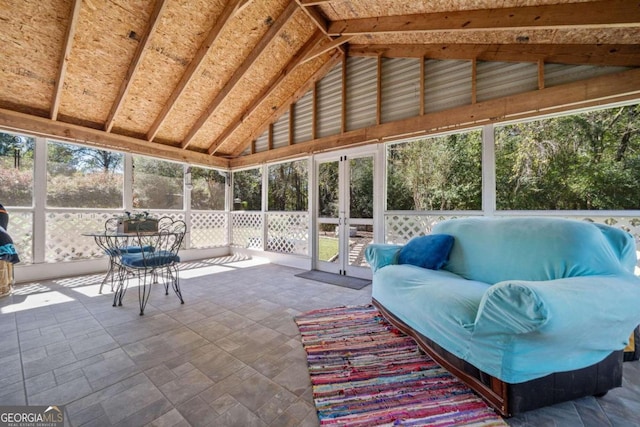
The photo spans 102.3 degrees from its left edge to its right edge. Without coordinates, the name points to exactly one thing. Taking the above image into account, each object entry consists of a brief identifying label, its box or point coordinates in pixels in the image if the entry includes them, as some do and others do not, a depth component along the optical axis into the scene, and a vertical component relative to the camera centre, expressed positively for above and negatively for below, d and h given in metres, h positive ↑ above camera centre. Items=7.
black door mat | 3.91 -1.06
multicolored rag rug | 1.32 -1.04
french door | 4.41 +0.05
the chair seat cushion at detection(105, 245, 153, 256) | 3.20 -0.46
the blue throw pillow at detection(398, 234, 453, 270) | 2.35 -0.36
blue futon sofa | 1.18 -0.51
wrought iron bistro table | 2.84 -0.49
